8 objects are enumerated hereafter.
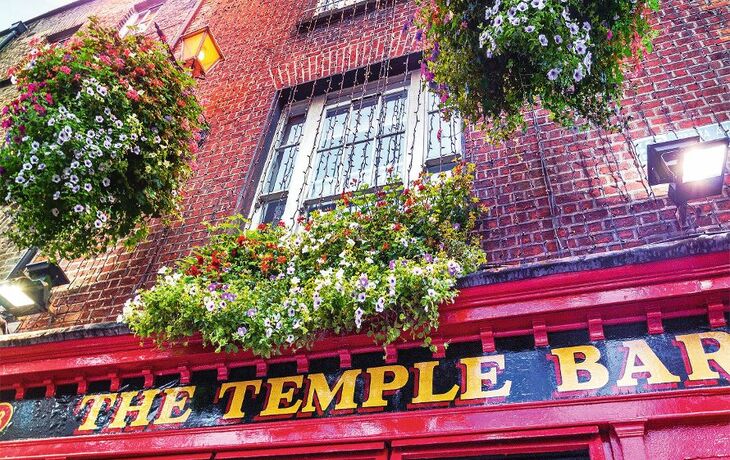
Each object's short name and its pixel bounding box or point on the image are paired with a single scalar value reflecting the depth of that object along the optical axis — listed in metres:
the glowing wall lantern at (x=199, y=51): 7.10
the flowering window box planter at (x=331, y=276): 3.97
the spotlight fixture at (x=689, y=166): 3.58
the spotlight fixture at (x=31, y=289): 5.79
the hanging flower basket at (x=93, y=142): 5.15
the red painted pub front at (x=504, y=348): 3.48
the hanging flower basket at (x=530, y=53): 3.80
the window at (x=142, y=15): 11.79
